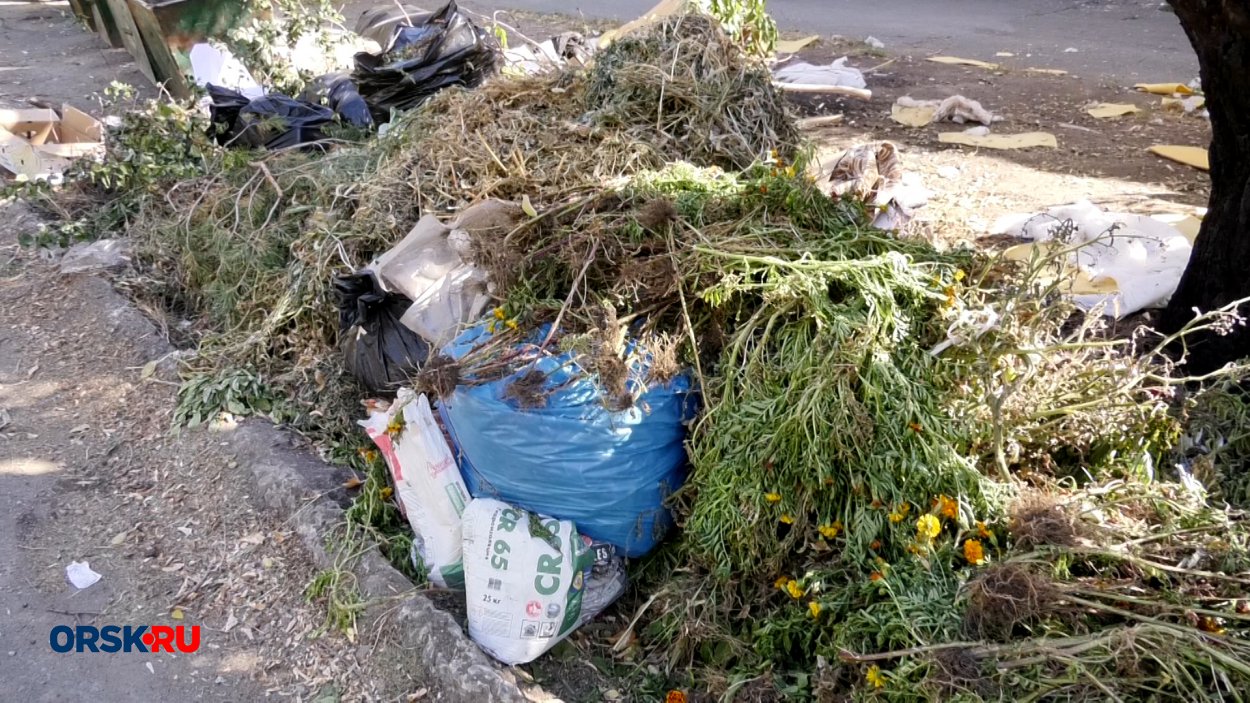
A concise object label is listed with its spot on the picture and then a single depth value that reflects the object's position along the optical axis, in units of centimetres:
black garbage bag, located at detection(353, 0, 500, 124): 482
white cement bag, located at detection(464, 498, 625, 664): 223
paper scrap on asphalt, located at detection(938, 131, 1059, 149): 479
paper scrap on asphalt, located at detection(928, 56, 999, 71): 643
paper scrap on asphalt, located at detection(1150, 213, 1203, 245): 338
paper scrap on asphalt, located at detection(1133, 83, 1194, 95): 543
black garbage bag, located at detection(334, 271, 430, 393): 293
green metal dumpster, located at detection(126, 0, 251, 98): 611
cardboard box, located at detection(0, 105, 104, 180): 521
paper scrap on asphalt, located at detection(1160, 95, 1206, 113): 511
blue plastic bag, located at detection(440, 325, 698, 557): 227
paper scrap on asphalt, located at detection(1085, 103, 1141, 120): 518
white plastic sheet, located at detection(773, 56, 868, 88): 588
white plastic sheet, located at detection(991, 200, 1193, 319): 297
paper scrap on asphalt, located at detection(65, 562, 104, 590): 264
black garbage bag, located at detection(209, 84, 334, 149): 467
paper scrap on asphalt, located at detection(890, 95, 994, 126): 518
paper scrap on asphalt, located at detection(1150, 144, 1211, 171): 434
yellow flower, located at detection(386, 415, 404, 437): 253
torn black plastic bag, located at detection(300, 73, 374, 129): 477
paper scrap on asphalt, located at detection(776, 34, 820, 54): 705
